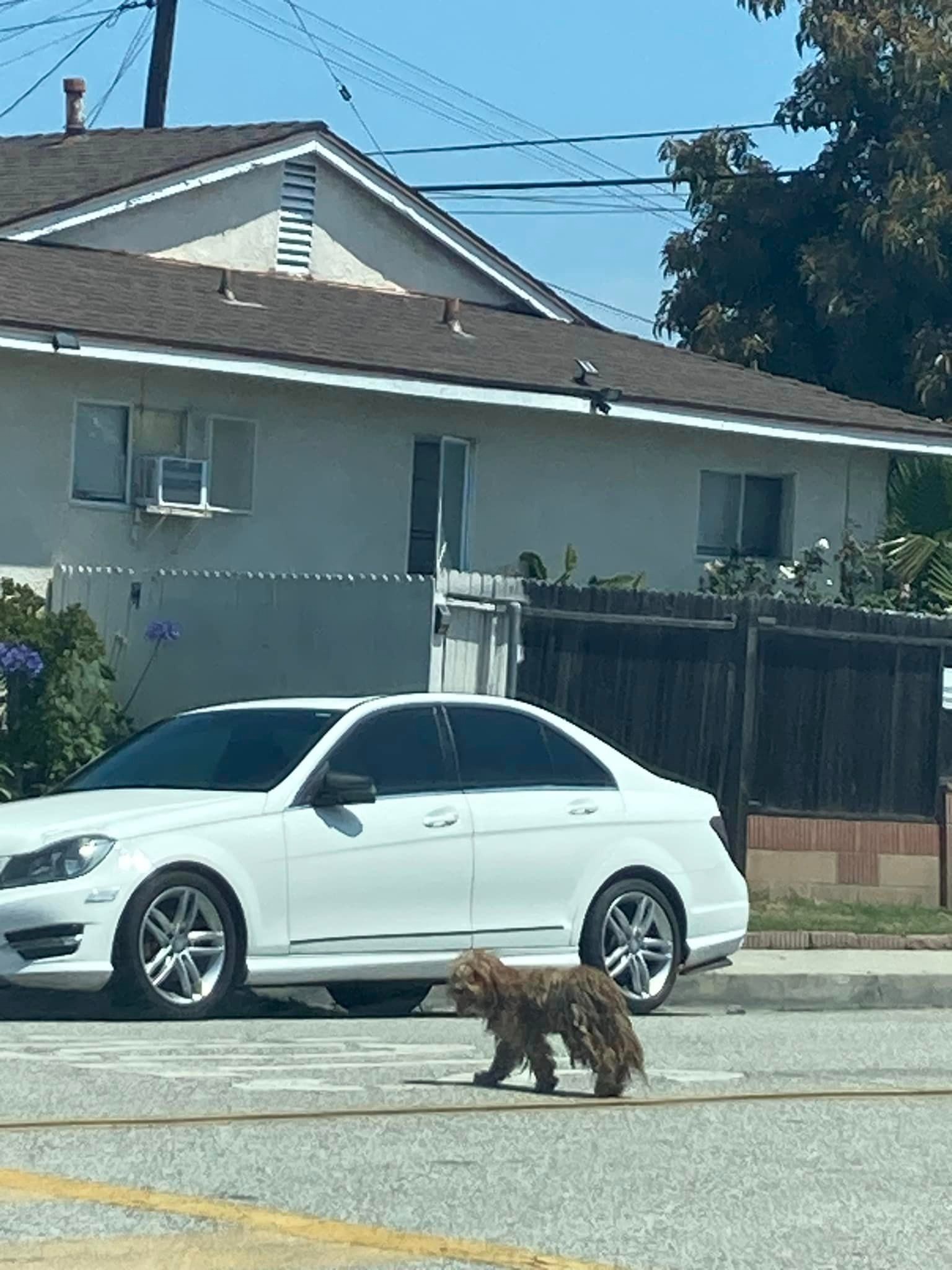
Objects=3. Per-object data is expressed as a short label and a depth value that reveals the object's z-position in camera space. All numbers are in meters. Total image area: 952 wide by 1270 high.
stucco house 19.77
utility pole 33.94
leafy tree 31.70
